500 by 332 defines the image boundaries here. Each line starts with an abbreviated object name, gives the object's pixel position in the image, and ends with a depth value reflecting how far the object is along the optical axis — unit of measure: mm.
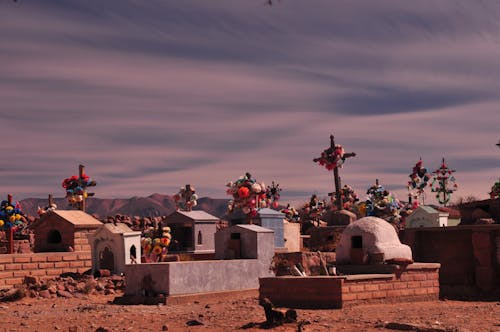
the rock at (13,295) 20562
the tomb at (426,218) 42875
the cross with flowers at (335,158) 36406
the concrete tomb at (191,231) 35188
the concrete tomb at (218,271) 19812
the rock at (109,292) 22234
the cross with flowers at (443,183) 51788
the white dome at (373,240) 20984
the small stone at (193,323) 14672
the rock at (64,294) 21178
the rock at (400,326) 13516
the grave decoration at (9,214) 28062
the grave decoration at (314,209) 50750
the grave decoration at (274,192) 51438
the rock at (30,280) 22017
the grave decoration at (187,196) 36531
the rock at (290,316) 14156
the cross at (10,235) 27952
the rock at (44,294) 21000
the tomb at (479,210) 29469
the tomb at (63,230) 27234
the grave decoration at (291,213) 48275
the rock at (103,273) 24031
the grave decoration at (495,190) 41938
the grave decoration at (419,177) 50844
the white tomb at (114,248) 24250
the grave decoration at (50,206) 42128
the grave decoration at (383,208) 39031
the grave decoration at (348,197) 45062
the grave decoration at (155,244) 24848
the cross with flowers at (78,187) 33719
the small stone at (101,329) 14031
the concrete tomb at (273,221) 34125
